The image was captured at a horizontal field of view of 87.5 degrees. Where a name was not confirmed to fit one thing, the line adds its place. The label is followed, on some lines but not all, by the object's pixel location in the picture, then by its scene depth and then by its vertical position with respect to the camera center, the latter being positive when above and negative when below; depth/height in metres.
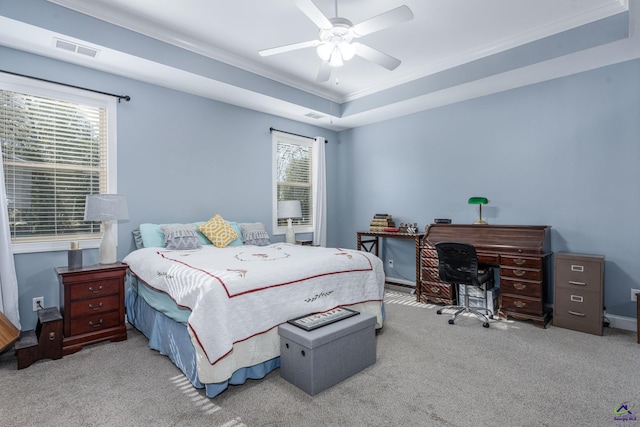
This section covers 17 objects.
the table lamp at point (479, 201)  4.08 +0.13
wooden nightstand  2.72 -0.78
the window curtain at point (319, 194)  5.51 +0.29
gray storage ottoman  2.10 -0.93
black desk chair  3.40 -0.62
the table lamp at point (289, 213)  4.63 -0.02
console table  4.49 -0.45
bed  2.03 -0.63
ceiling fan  2.26 +1.33
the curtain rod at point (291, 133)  5.00 +1.24
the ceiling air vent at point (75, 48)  2.89 +1.46
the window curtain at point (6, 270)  2.76 -0.48
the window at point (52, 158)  3.00 +0.52
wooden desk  3.42 -0.55
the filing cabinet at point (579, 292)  3.15 -0.78
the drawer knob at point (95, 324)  2.84 -0.96
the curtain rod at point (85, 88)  2.97 +1.22
